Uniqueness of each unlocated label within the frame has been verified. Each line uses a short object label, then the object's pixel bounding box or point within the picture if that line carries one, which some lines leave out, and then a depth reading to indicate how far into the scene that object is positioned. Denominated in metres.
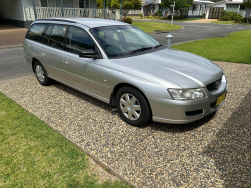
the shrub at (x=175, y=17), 45.92
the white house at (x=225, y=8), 44.28
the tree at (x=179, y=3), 44.00
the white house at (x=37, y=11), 19.45
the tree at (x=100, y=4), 43.02
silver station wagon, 3.19
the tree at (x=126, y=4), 45.22
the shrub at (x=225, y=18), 41.37
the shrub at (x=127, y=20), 26.59
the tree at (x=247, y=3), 38.07
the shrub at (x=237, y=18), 38.05
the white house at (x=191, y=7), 51.38
